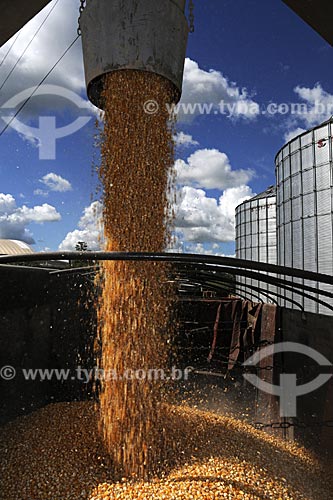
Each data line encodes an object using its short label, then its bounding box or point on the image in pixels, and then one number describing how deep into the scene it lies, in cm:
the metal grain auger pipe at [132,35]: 253
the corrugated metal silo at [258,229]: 1338
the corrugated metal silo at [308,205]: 802
